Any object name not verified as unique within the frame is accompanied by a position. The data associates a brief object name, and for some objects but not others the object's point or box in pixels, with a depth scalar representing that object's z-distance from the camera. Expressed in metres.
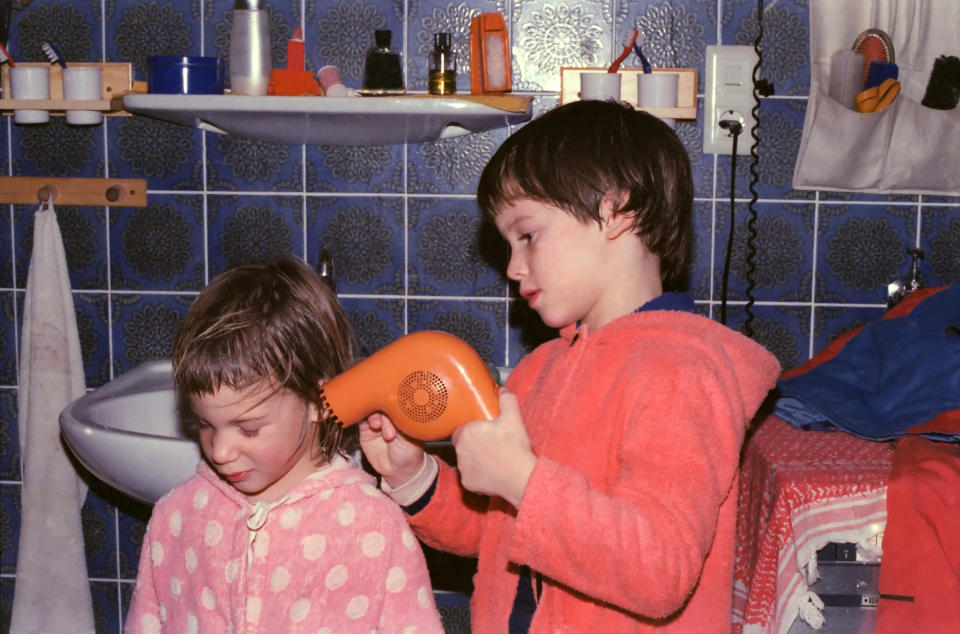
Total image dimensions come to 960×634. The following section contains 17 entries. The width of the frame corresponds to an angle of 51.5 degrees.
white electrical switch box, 2.00
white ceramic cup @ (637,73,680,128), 1.94
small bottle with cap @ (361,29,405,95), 1.96
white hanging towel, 2.09
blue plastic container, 1.92
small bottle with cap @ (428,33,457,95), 1.95
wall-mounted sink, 1.54
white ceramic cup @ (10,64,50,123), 2.02
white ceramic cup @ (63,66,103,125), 2.00
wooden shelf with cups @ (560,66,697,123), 1.99
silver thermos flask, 1.95
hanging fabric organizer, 1.98
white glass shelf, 1.87
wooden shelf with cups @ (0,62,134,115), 2.01
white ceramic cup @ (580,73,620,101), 1.94
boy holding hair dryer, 0.95
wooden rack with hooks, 2.11
